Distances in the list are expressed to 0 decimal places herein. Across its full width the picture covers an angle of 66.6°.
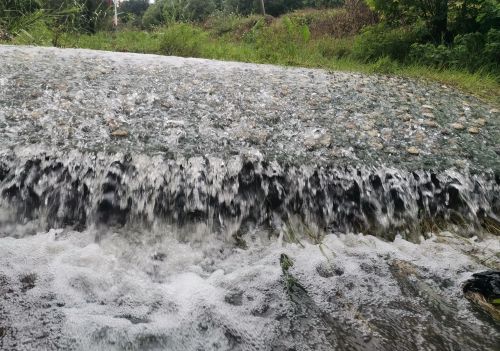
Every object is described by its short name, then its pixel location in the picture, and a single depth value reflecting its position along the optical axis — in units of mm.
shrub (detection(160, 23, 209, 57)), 7043
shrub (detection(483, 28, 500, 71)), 5818
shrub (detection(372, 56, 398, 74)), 6223
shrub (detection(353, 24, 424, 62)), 6980
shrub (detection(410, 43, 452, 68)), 6422
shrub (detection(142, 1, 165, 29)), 19698
